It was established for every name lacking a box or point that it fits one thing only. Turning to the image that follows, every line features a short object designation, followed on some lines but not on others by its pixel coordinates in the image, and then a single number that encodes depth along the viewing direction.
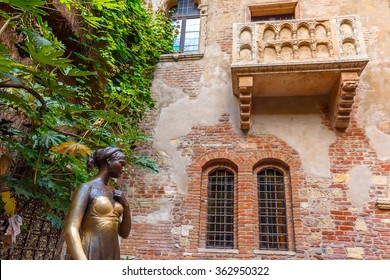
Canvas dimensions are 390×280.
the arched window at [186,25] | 8.10
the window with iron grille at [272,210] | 5.85
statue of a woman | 1.98
